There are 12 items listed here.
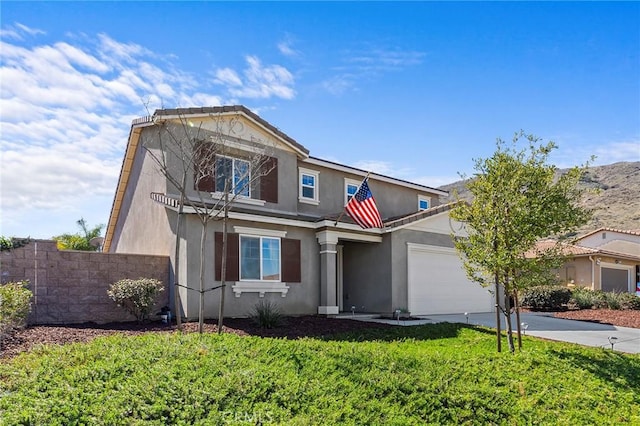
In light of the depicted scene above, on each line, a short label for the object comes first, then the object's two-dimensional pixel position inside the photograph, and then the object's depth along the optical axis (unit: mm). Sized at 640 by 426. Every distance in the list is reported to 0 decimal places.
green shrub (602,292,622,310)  20469
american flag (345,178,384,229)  14438
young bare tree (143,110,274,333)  13867
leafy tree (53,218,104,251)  24172
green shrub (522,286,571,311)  20531
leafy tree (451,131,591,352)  8969
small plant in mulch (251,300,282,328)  12281
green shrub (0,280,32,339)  8984
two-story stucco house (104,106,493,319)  13828
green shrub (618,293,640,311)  20584
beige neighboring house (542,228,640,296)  25891
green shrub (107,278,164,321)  12016
